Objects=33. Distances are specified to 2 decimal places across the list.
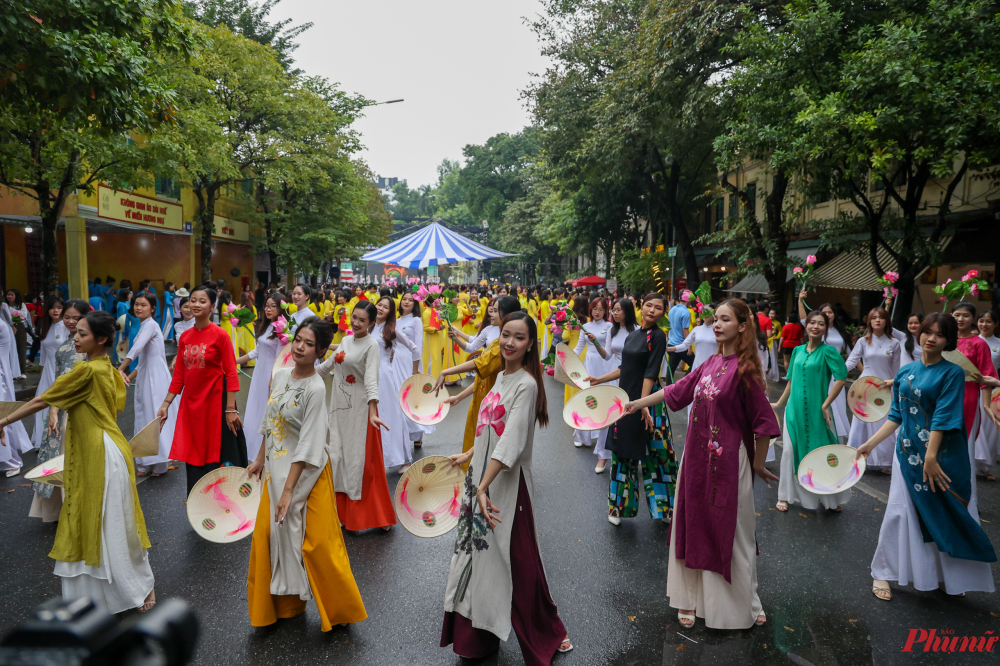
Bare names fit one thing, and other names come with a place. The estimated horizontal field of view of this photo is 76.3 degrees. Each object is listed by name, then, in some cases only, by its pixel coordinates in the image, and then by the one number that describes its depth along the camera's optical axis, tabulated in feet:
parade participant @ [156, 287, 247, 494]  16.76
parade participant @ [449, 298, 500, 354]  18.59
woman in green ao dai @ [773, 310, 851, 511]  18.61
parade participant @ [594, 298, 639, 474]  19.94
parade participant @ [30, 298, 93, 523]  15.85
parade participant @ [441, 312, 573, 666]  10.02
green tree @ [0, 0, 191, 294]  18.58
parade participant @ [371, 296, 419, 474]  20.56
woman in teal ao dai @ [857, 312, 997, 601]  12.49
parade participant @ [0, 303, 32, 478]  21.17
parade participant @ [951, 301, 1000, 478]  18.90
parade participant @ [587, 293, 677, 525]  16.81
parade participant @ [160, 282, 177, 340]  54.19
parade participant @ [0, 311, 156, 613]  11.08
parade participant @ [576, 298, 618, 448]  26.25
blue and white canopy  52.21
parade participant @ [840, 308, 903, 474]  22.59
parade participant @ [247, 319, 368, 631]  10.96
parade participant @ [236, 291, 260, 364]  46.06
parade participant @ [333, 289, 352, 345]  28.67
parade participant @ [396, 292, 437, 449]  25.04
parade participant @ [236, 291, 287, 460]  21.31
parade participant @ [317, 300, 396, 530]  15.70
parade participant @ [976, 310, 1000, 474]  22.80
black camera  3.13
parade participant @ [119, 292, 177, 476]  20.71
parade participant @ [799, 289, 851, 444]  21.53
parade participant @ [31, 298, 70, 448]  24.73
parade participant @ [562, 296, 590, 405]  34.04
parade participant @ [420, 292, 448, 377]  39.76
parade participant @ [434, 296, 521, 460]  15.37
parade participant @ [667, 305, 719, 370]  25.32
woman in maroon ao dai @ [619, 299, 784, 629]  11.45
